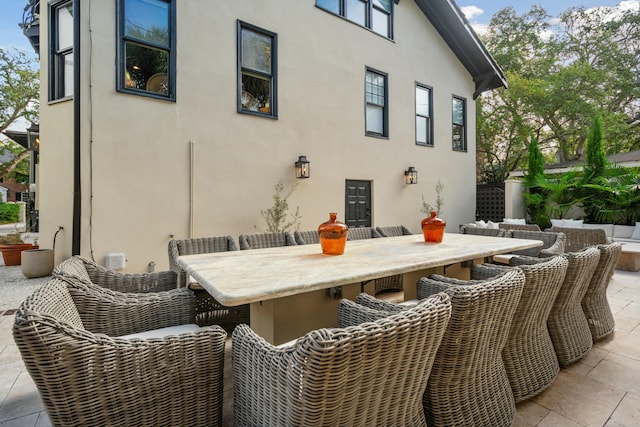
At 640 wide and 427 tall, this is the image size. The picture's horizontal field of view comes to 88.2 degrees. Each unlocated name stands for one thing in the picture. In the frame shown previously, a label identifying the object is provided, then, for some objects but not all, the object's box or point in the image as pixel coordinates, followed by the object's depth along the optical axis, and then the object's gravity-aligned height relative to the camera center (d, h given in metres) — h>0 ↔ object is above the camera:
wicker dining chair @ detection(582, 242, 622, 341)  2.52 -0.70
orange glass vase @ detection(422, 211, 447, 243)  3.30 -0.16
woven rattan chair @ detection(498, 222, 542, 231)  5.28 -0.23
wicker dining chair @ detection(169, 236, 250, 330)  2.70 -0.67
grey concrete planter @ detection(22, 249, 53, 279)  4.85 -0.67
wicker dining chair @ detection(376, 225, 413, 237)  4.30 -0.23
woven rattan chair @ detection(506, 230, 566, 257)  3.68 -0.30
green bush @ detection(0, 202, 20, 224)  17.51 +0.23
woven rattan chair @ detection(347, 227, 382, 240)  4.05 -0.24
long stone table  1.64 -0.33
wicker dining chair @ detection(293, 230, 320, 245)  3.63 -0.26
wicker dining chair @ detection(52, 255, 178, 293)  2.06 -0.45
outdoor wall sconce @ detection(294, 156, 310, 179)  5.76 +0.82
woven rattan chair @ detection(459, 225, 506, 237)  4.41 -0.25
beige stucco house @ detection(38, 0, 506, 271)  4.27 +1.56
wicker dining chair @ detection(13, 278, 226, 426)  1.09 -0.58
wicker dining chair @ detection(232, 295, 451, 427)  0.93 -0.51
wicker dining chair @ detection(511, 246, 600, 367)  2.16 -0.69
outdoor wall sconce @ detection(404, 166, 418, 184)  7.47 +0.86
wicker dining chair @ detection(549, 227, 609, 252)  4.58 -0.35
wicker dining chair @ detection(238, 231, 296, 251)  3.39 -0.27
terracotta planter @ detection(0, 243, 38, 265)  5.93 -0.66
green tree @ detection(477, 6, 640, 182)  11.49 +4.54
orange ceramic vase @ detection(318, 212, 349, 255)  2.54 -0.17
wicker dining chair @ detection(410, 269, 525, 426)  1.38 -0.67
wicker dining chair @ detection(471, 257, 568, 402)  1.79 -0.73
